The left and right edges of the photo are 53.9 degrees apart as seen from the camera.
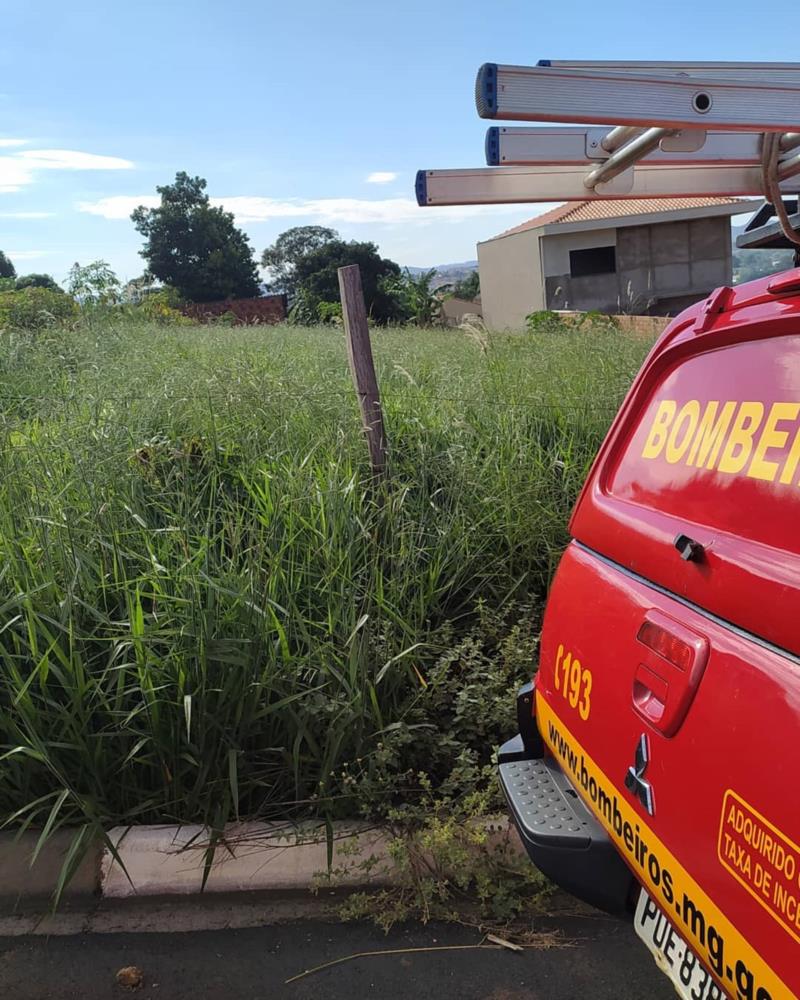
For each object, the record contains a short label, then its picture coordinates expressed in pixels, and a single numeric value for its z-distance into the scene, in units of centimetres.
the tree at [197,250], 5803
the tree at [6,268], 7546
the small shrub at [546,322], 1102
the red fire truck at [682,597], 124
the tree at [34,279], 4831
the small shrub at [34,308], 956
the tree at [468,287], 4831
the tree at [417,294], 3400
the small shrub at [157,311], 1255
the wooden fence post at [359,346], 393
